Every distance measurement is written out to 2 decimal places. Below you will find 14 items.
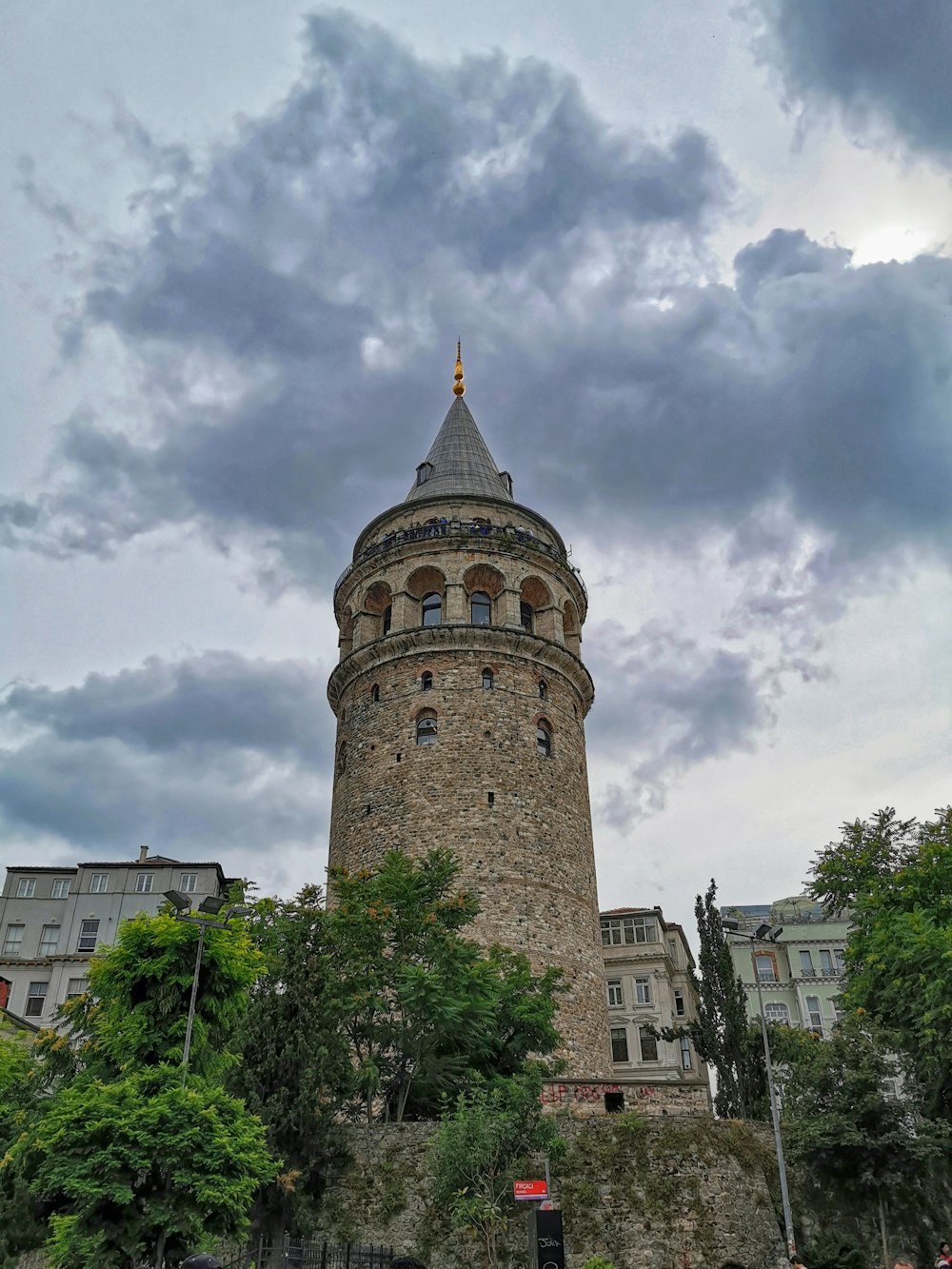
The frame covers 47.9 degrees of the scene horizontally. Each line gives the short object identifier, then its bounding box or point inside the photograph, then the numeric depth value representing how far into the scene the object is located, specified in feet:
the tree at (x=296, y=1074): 62.59
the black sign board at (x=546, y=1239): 51.65
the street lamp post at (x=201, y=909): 58.29
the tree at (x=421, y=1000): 74.74
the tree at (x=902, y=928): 73.87
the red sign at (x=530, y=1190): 58.67
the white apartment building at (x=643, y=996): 138.82
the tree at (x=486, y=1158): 62.03
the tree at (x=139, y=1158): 48.19
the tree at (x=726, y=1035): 86.63
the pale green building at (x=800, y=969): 174.50
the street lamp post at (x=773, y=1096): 59.21
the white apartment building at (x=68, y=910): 157.69
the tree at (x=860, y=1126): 68.95
